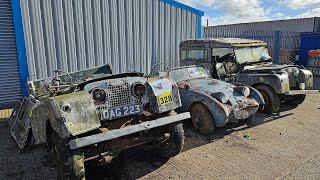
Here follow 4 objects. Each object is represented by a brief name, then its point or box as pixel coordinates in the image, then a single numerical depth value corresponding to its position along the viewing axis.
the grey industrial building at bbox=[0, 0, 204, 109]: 7.27
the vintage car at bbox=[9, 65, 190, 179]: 3.14
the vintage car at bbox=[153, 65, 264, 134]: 5.19
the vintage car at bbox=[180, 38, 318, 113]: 6.66
